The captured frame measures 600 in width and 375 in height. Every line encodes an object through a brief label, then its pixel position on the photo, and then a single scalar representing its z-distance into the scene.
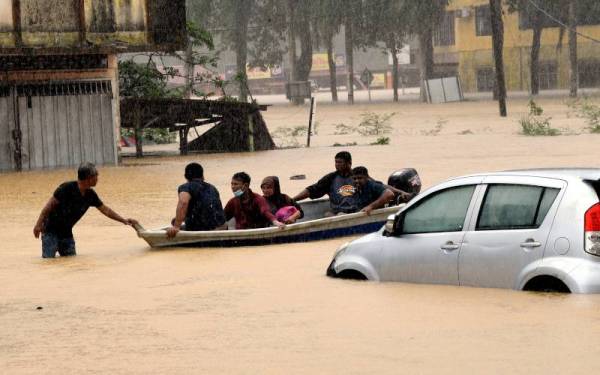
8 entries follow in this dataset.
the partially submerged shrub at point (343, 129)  55.75
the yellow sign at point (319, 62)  142.00
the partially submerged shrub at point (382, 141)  44.84
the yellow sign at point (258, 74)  138.88
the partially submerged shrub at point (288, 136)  48.72
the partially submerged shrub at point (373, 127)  52.97
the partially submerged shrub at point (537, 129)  45.19
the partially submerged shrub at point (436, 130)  50.62
